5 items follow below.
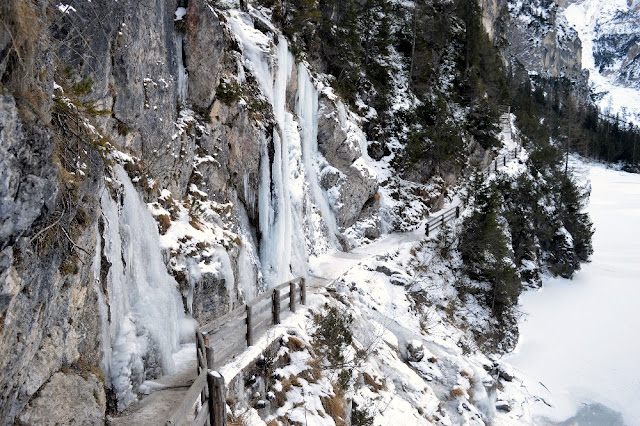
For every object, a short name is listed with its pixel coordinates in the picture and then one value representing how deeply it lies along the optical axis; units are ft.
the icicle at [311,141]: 58.75
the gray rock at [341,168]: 62.23
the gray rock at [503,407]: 41.36
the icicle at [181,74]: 33.76
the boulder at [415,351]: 38.59
